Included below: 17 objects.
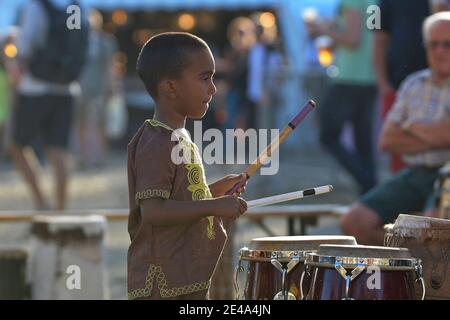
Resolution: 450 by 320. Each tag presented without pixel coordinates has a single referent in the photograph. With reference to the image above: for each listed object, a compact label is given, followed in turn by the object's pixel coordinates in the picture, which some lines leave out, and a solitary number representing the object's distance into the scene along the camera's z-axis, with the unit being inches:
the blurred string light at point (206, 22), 835.4
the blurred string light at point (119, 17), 828.0
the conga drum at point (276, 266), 166.2
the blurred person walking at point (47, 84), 370.3
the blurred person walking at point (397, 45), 311.7
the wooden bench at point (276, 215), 264.4
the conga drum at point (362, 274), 153.3
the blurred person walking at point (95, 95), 610.9
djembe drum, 179.9
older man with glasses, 250.5
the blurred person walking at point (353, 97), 346.3
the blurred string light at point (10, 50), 398.6
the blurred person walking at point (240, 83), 565.6
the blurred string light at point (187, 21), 834.2
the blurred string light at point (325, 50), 402.9
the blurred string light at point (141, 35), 886.4
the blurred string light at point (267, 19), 710.6
